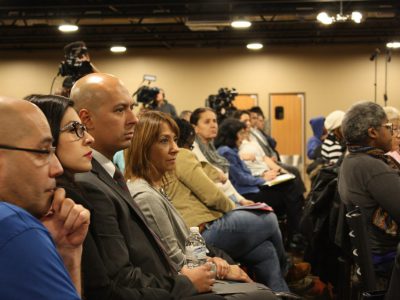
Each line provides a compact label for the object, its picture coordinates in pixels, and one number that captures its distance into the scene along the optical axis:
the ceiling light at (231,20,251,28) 10.05
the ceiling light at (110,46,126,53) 13.50
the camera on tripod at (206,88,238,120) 8.08
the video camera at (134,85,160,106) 6.10
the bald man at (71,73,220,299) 1.99
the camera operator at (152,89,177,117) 6.62
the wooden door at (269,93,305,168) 14.57
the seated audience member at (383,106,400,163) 3.99
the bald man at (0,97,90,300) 1.13
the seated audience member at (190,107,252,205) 4.67
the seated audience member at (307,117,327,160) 8.46
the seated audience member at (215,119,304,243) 5.92
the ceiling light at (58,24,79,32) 10.66
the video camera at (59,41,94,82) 3.94
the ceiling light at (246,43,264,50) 13.45
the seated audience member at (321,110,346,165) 6.32
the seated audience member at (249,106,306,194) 7.14
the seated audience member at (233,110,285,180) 6.71
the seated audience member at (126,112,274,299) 2.70
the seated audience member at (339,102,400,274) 3.32
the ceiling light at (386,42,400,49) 12.53
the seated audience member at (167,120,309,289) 3.84
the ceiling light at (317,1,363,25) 8.57
